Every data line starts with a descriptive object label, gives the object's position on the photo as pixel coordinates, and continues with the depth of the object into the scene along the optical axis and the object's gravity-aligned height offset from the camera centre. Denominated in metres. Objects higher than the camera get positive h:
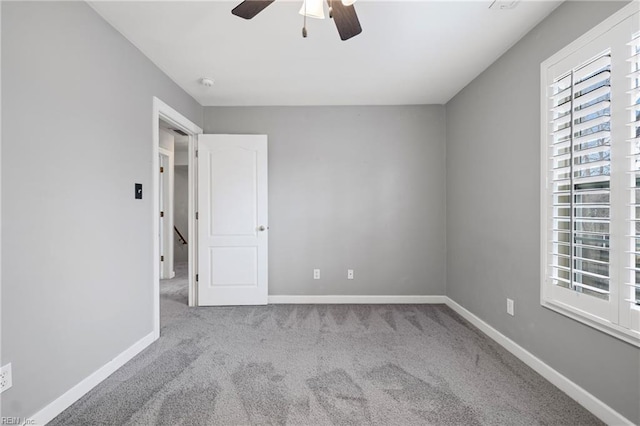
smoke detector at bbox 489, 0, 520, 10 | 1.76 +1.31
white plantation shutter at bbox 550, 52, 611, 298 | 1.55 +0.21
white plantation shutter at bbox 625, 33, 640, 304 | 1.39 +0.26
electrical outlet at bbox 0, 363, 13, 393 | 1.33 -0.78
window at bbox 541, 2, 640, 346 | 1.42 +0.19
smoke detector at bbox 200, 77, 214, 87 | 2.83 +1.32
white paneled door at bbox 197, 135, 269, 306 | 3.39 -0.06
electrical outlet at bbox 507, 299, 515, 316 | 2.29 -0.78
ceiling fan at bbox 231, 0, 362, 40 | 1.45 +1.06
